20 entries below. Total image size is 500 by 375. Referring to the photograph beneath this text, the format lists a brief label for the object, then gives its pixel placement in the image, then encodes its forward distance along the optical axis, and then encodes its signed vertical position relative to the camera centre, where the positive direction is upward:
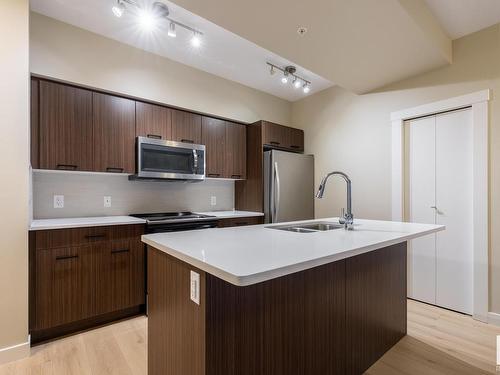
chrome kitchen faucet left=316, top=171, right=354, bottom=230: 1.86 -0.20
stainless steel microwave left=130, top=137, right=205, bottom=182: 2.68 +0.30
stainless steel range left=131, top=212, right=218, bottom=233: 2.47 -0.35
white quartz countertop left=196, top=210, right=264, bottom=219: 3.08 -0.35
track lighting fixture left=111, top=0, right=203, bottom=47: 2.05 +1.47
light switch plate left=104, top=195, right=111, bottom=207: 2.78 -0.15
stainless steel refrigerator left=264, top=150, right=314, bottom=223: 3.42 +0.01
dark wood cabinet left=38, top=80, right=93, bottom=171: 2.22 +0.53
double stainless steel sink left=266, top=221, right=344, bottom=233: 1.99 -0.32
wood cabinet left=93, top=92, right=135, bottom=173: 2.49 +0.53
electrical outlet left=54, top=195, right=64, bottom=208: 2.49 -0.14
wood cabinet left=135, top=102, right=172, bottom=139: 2.72 +0.72
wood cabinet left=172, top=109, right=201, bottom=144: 2.98 +0.71
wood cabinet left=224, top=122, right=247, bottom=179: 3.48 +0.49
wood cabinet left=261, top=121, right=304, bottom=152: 3.53 +0.73
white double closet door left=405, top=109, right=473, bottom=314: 2.53 -0.19
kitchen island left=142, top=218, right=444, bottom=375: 0.98 -0.55
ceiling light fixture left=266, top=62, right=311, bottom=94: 3.24 +1.46
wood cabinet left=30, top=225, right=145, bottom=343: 2.00 -0.77
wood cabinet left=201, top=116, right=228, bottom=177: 3.26 +0.55
